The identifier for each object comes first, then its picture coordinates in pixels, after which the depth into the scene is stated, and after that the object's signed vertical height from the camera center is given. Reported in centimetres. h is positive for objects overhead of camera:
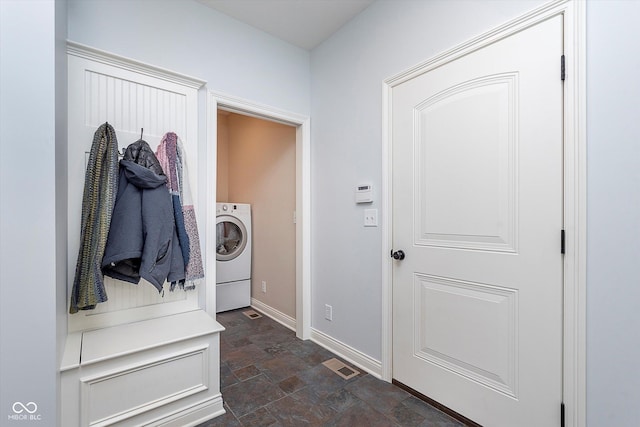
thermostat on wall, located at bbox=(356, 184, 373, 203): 207 +13
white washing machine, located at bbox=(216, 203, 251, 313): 330 -52
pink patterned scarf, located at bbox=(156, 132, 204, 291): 179 +5
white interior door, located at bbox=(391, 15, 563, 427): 127 -10
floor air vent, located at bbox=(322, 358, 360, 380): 203 -114
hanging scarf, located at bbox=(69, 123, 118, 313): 152 -4
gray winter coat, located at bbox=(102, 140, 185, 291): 154 -8
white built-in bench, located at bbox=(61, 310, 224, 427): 131 -81
